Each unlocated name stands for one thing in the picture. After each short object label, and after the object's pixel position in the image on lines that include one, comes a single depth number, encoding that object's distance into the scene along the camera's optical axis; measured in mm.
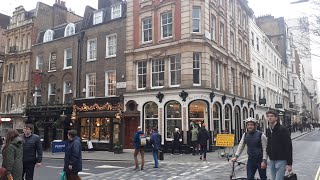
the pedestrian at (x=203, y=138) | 17197
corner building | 21266
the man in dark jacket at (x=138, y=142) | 13953
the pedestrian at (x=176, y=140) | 20172
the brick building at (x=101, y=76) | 24531
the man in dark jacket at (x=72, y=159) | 7605
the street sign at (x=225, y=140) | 16672
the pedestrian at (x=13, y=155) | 6715
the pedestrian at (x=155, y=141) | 14431
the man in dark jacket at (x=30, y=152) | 8070
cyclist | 7223
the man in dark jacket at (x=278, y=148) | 6344
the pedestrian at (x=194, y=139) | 19250
